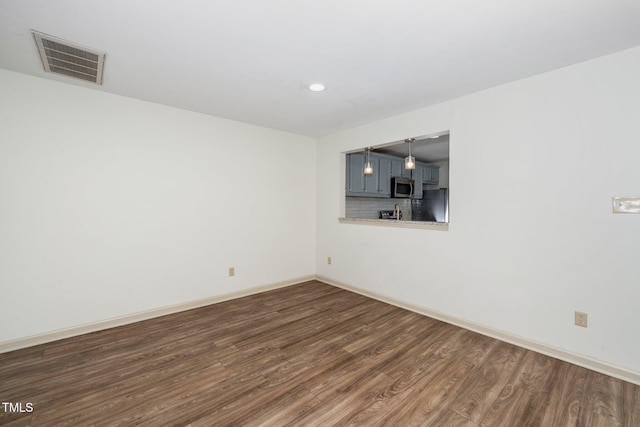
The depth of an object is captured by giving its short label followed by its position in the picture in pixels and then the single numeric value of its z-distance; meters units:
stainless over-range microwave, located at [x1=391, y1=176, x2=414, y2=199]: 5.52
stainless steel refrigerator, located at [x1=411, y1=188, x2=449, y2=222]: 6.11
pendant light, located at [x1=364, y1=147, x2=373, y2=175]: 4.20
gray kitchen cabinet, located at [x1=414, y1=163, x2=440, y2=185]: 6.28
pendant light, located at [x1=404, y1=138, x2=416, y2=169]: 3.63
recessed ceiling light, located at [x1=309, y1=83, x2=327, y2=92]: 2.67
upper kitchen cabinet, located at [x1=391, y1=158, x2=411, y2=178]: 5.55
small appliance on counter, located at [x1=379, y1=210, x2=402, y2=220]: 5.61
